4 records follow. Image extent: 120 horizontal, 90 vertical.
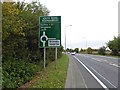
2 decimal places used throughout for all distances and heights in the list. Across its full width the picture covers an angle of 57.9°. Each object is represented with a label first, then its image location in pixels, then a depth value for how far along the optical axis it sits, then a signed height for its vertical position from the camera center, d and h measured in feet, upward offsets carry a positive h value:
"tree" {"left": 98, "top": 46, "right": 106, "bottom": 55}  124.17 -3.68
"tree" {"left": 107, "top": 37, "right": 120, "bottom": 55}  103.22 +1.00
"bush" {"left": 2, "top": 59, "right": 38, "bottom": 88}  18.72 -5.42
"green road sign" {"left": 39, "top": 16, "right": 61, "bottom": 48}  29.16 +4.18
